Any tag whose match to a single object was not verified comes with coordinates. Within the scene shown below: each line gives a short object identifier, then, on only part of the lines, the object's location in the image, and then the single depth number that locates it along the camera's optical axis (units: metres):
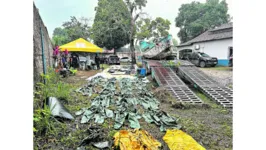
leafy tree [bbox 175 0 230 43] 20.56
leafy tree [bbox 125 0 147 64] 15.04
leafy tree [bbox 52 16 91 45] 24.72
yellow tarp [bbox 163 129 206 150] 2.09
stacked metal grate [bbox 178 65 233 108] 4.43
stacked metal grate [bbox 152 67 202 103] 4.55
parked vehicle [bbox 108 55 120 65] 16.91
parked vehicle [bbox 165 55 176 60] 11.01
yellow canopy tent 9.30
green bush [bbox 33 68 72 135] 2.25
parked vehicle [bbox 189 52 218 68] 11.16
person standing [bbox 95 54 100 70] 12.17
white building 12.17
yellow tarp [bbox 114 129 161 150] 1.98
